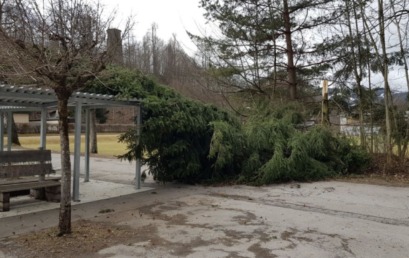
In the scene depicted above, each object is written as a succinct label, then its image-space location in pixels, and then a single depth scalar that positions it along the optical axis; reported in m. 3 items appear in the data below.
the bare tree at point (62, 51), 4.77
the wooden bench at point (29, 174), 6.96
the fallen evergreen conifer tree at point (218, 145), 8.91
